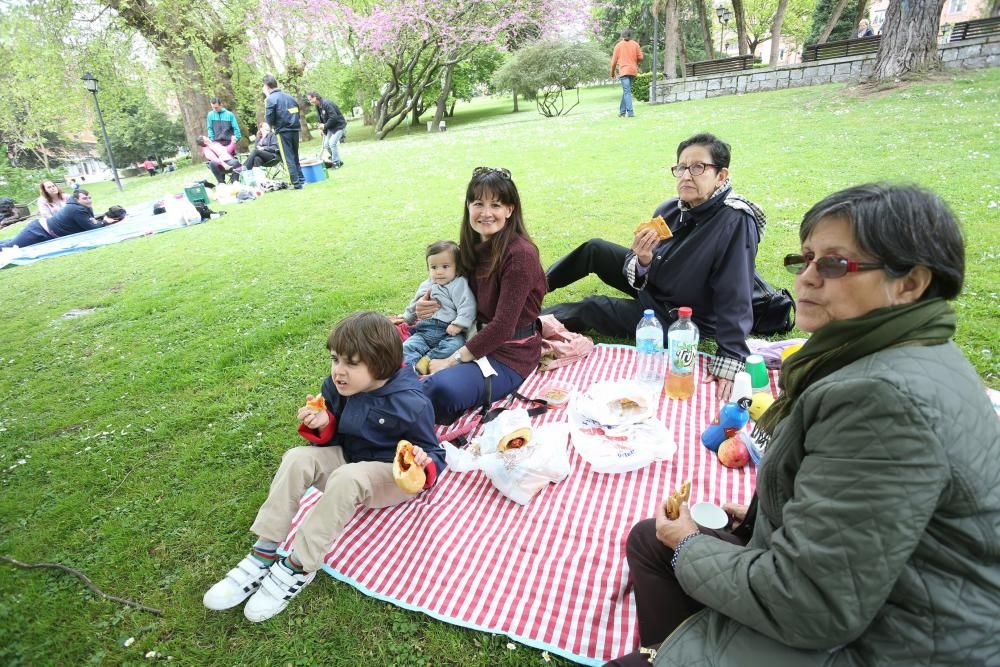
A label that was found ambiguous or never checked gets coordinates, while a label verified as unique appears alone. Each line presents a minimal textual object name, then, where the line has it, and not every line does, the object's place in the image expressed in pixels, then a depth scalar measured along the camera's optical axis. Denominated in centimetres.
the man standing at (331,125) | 1477
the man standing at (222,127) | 1373
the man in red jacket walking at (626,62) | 1666
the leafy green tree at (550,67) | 2761
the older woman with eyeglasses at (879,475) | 110
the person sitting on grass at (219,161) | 1326
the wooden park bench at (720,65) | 1948
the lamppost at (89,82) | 1595
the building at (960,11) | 4531
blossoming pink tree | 1950
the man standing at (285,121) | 1195
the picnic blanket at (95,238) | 946
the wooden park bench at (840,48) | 1795
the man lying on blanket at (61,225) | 1042
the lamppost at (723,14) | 2541
